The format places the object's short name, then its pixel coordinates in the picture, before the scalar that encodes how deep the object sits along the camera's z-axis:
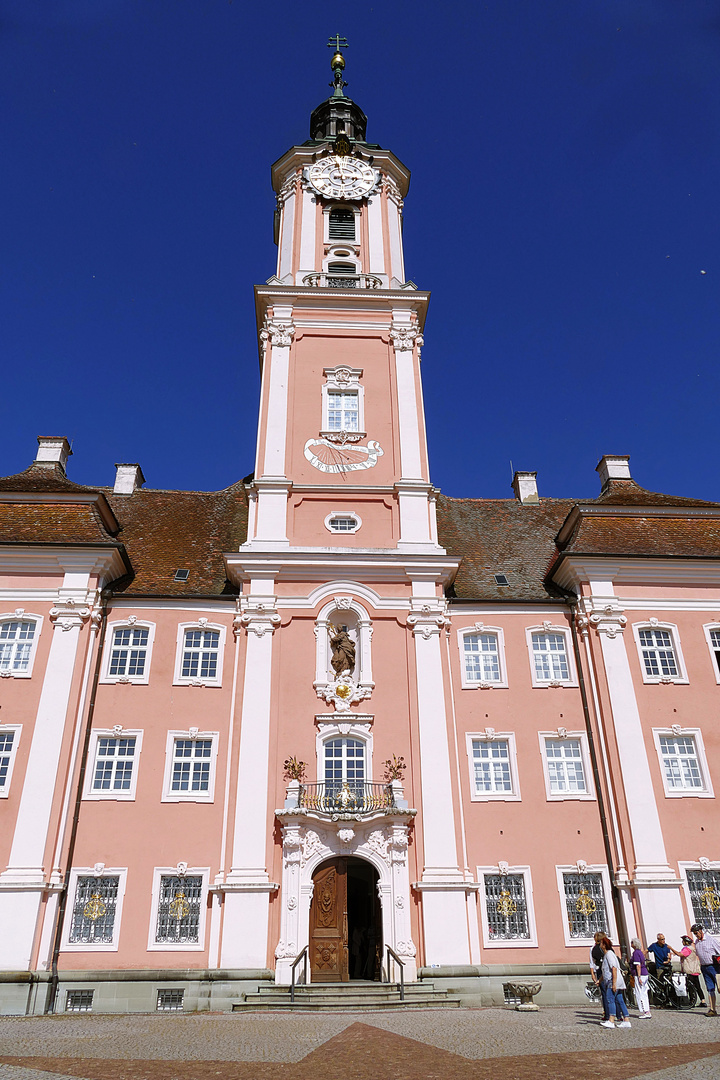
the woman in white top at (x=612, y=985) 14.97
